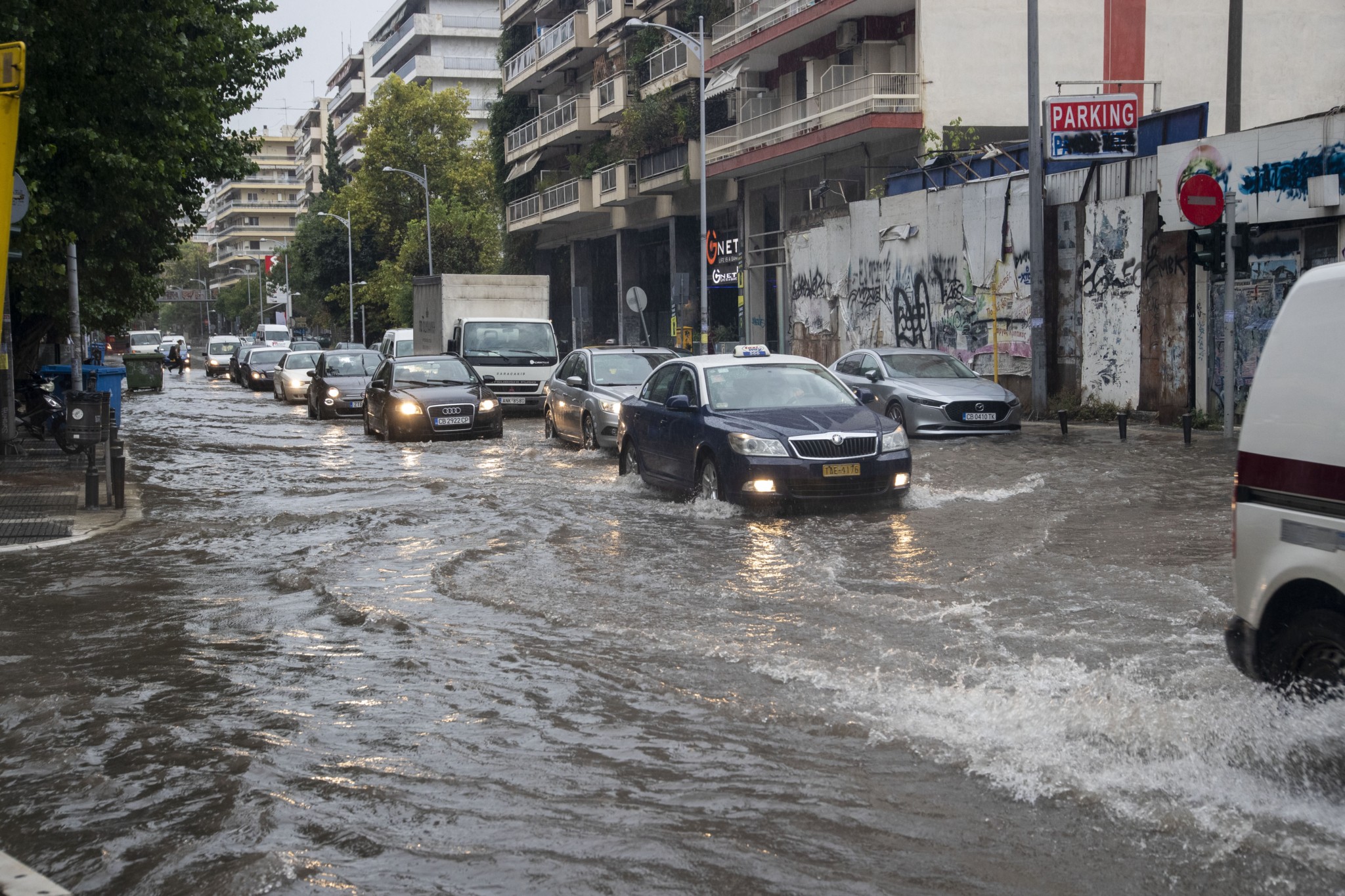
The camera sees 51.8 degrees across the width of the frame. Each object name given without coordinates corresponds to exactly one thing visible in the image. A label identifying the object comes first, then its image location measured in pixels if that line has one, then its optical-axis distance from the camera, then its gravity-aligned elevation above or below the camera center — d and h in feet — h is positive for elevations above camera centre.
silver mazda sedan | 66.69 -1.97
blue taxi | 40.16 -2.35
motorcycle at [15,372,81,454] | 71.00 -1.86
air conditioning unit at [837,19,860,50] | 112.47 +26.13
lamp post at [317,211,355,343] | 260.42 +20.59
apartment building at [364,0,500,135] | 309.01 +71.93
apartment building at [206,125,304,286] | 511.81 +60.13
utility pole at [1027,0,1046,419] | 79.66 +6.82
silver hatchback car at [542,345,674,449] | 64.64 -1.42
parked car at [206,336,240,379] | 215.51 +2.32
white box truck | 96.63 +2.49
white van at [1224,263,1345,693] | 15.60 -1.84
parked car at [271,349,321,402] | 124.36 -0.79
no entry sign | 65.10 +7.02
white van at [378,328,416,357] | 127.75 +2.01
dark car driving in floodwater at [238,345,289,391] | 158.92 +0.11
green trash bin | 154.10 -0.05
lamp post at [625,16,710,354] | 122.72 +27.01
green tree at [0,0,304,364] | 52.03 +10.38
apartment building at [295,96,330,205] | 422.82 +68.45
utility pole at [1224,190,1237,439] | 61.72 +2.01
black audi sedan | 73.15 -2.39
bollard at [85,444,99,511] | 46.85 -3.93
